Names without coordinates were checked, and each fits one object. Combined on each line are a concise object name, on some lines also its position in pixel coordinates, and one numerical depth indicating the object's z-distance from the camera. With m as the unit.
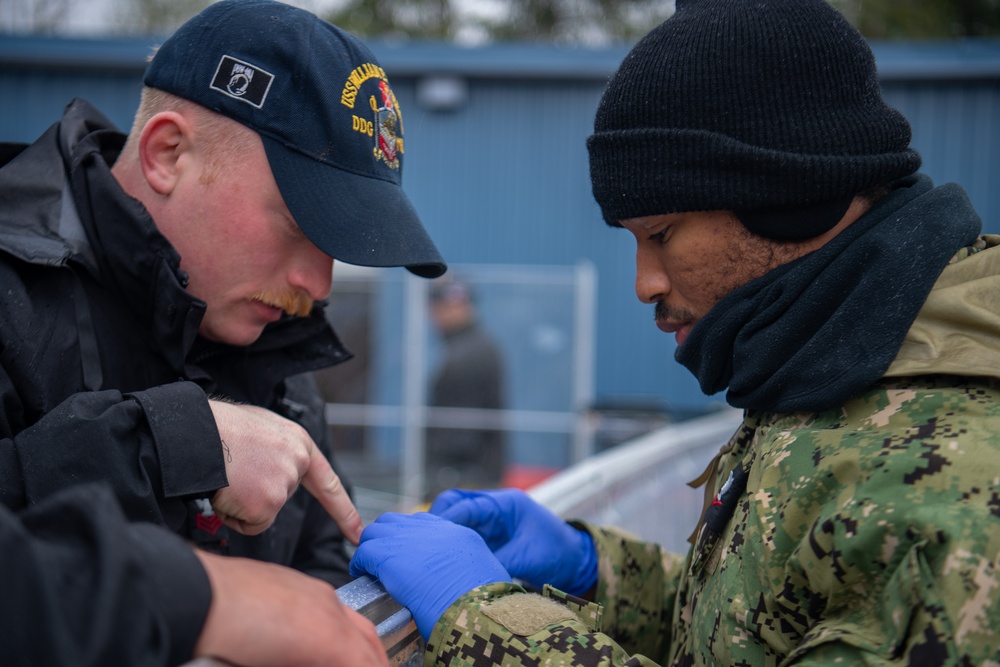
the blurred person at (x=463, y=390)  3.93
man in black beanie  0.95
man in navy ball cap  1.07
